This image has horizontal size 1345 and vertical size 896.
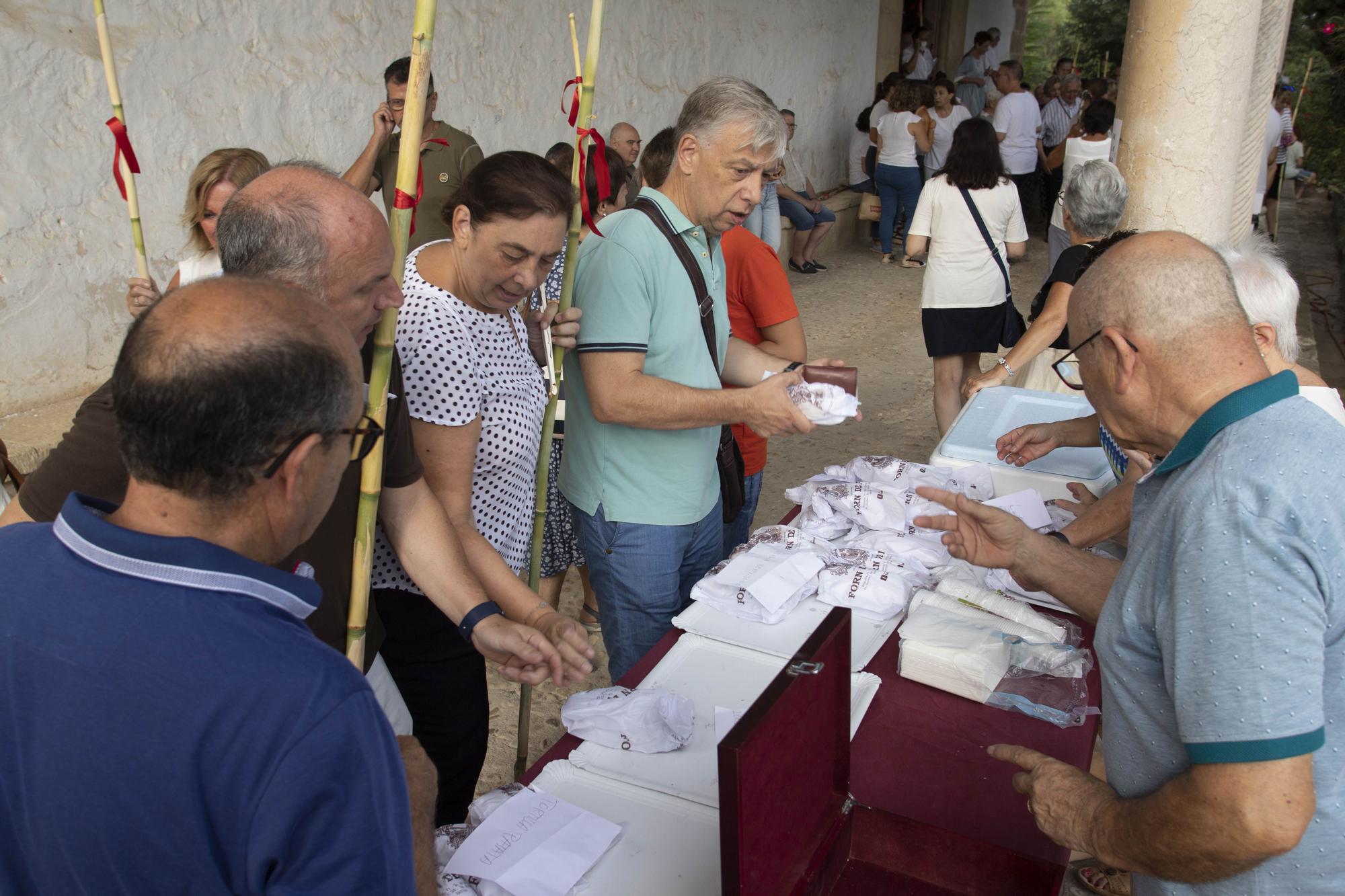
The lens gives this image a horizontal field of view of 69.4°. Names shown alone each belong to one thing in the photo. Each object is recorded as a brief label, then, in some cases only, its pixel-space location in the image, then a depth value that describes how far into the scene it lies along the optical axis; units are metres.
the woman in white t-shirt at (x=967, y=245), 5.05
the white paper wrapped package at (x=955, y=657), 1.90
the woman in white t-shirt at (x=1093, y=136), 6.80
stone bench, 10.96
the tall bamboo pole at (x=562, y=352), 2.04
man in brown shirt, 1.40
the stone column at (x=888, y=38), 12.22
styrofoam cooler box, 2.90
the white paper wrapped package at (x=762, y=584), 2.18
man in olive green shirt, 4.66
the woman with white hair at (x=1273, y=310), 2.09
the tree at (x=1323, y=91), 13.26
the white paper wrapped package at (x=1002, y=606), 2.08
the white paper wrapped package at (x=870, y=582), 2.23
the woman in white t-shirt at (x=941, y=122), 10.38
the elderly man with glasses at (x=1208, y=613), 1.17
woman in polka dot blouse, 1.88
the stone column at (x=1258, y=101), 5.62
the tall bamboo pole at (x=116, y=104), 1.88
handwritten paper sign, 1.41
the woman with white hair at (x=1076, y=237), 3.79
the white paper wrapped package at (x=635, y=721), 1.73
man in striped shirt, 12.53
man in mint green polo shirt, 2.24
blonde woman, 3.14
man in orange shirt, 3.27
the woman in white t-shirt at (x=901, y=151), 9.80
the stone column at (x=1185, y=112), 4.32
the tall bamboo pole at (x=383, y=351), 1.42
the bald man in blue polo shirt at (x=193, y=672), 0.88
